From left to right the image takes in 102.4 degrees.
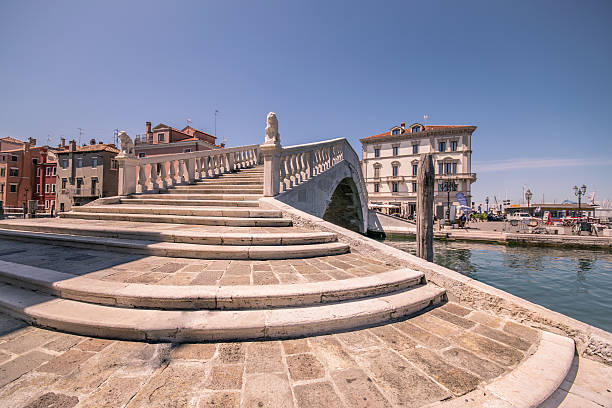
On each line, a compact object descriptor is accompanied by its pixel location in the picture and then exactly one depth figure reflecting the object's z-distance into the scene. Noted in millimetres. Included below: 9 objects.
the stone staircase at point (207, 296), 1969
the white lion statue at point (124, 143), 7710
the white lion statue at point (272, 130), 6105
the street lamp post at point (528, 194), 27066
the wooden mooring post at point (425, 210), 5512
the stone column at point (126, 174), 7691
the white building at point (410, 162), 35938
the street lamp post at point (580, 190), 21370
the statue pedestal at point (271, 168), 6051
